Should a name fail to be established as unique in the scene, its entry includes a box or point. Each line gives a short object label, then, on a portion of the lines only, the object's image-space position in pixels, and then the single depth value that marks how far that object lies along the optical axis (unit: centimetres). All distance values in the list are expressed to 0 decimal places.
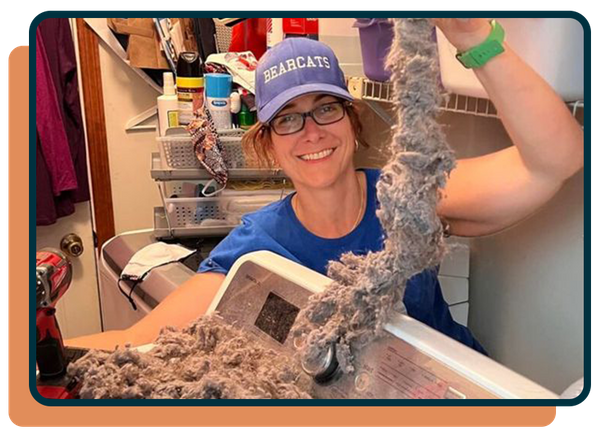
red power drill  57
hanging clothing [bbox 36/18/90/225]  74
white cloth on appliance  126
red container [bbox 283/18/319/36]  81
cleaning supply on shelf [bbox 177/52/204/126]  140
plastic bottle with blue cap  137
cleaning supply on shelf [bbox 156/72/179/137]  139
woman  56
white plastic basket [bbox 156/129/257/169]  138
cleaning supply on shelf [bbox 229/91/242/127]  141
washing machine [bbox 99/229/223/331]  113
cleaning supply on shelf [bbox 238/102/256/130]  141
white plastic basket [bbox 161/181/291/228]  142
